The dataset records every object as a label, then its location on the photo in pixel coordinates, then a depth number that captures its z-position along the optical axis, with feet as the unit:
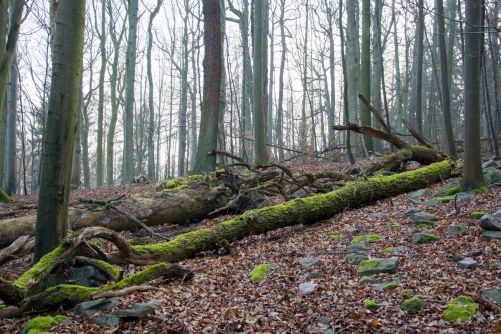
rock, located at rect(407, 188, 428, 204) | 28.68
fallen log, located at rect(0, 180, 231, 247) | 25.02
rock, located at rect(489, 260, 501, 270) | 16.28
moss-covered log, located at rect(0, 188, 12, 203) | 41.58
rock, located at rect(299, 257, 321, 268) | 19.89
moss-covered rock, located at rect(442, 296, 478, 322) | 13.20
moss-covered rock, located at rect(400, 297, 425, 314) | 14.14
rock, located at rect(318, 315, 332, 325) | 14.08
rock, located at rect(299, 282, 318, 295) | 16.90
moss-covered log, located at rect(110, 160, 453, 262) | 21.94
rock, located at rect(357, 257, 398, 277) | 17.66
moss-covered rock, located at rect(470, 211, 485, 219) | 21.83
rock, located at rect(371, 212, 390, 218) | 26.19
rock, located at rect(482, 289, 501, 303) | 13.92
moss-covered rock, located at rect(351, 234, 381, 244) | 21.97
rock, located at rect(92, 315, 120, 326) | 14.26
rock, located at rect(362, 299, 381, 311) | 14.62
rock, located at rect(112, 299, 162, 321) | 14.60
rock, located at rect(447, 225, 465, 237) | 20.62
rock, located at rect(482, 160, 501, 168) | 32.40
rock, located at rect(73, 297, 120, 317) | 15.12
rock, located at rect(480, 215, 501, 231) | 19.26
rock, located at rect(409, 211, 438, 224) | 23.21
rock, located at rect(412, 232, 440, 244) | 20.52
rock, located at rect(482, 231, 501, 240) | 18.79
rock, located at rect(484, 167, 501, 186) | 27.86
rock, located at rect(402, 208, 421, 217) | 25.31
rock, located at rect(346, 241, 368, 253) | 20.93
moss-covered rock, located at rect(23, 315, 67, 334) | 13.71
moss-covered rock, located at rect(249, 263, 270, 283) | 19.10
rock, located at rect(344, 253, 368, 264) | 19.49
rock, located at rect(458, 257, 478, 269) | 16.89
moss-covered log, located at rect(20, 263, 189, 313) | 15.46
